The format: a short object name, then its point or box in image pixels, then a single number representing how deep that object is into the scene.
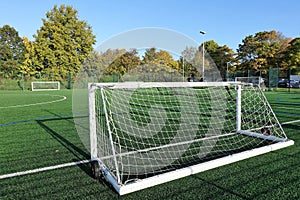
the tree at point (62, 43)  31.58
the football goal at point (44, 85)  26.80
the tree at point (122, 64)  27.61
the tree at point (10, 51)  33.93
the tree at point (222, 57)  47.75
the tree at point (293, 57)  32.72
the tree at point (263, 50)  36.84
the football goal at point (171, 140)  2.83
